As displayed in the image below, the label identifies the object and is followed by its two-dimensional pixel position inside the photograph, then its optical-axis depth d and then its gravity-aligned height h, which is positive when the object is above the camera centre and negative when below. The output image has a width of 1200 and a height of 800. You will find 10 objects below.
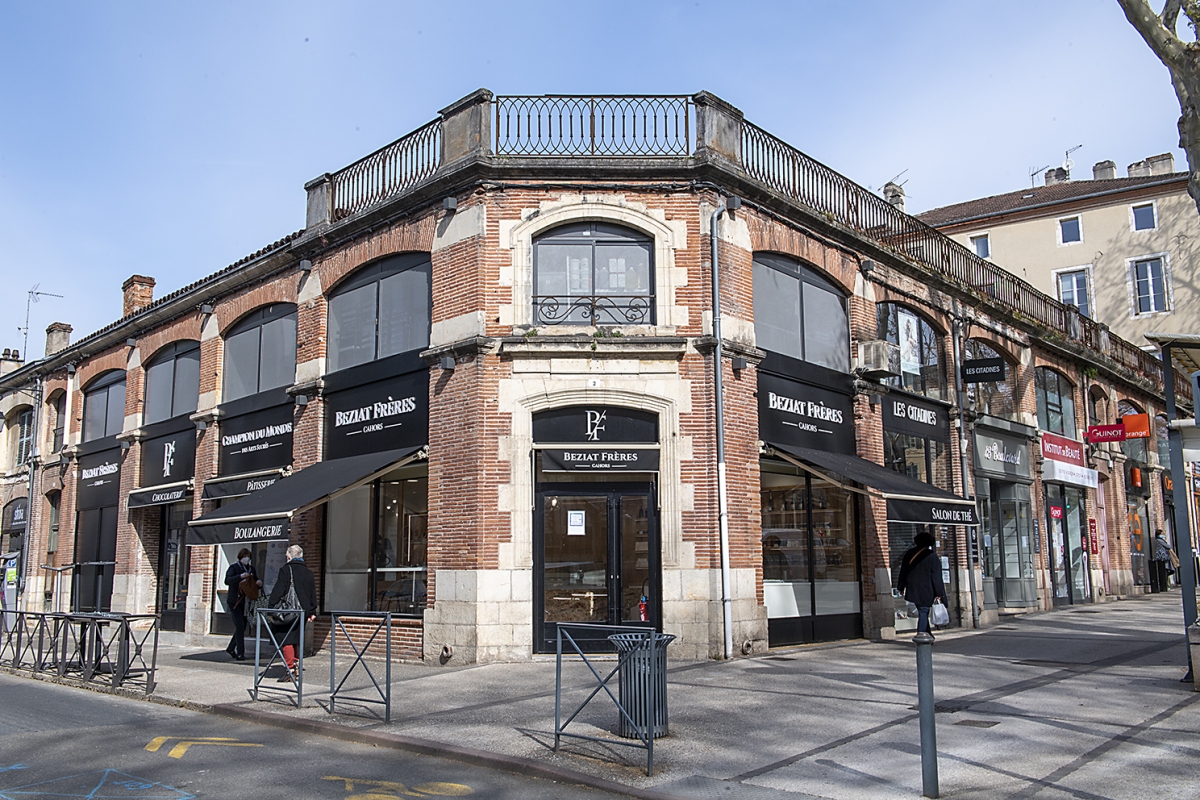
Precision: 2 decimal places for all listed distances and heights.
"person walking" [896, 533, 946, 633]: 13.54 -0.40
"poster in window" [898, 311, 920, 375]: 18.45 +3.91
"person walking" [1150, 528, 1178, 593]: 28.55 -0.55
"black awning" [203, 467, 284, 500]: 17.05 +1.30
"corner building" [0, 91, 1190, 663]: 13.51 +2.48
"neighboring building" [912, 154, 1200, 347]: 36.09 +11.70
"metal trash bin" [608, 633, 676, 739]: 7.38 -0.95
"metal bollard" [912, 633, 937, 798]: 5.90 -1.01
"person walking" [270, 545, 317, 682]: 11.84 -0.36
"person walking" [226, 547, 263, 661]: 14.77 -0.60
